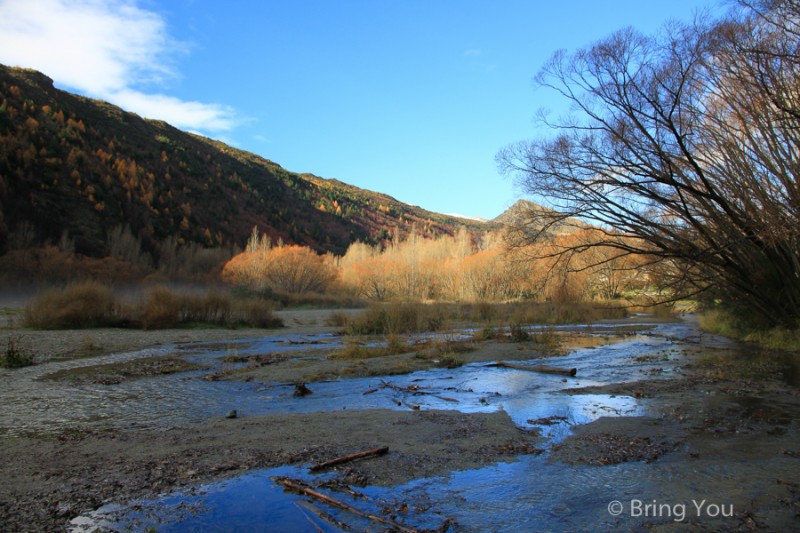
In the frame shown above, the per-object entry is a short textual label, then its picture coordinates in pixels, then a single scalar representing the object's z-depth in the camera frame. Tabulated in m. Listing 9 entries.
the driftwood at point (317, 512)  3.87
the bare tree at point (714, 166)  11.94
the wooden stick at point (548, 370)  11.45
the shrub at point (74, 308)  21.47
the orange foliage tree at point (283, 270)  63.28
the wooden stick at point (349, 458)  5.18
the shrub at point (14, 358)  12.51
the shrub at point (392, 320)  23.73
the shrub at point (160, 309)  24.20
